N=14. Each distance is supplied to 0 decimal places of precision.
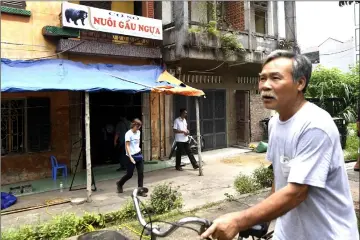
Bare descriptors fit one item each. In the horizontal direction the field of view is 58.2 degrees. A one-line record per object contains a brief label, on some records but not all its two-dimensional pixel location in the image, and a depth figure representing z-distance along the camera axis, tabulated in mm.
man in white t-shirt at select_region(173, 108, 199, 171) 9461
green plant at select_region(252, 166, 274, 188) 6781
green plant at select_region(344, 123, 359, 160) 9953
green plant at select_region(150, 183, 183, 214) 5320
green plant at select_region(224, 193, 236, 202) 6004
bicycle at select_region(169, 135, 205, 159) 10852
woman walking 6992
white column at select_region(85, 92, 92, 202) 6548
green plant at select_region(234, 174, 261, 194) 6486
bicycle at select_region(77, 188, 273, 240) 1684
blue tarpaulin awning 6707
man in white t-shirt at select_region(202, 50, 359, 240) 1645
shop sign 8422
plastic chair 8508
